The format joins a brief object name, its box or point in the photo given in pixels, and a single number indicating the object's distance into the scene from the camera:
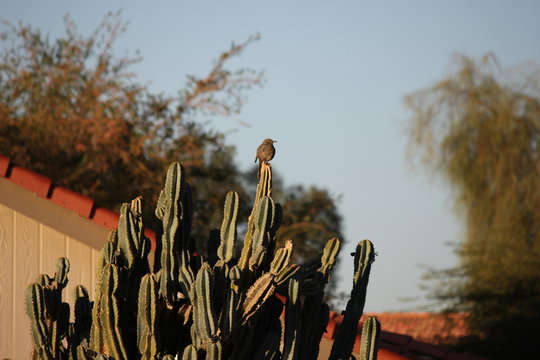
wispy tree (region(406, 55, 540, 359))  42.16
